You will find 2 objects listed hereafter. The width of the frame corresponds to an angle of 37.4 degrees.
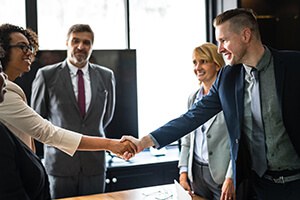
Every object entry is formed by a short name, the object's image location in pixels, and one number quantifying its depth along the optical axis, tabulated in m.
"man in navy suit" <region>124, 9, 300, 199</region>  2.15
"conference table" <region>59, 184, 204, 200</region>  2.38
